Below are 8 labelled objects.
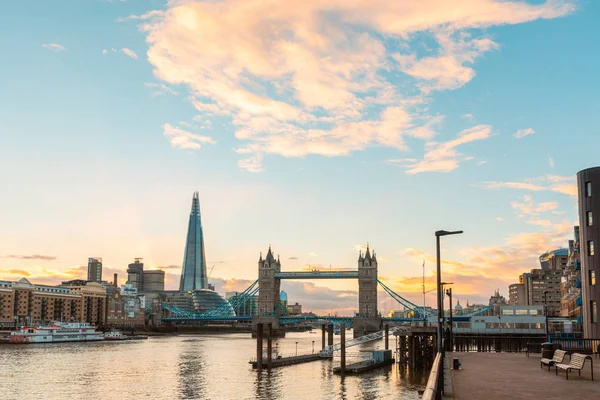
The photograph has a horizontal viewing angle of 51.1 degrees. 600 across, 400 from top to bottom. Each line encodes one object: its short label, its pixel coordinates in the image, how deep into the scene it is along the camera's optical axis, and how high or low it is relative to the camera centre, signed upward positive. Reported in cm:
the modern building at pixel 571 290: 7765 -48
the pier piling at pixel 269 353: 7872 -837
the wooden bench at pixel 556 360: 2836 -334
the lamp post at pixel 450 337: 5812 -487
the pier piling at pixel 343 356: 7181 -793
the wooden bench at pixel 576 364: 2552 -316
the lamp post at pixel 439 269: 3091 +93
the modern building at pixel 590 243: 4778 +333
